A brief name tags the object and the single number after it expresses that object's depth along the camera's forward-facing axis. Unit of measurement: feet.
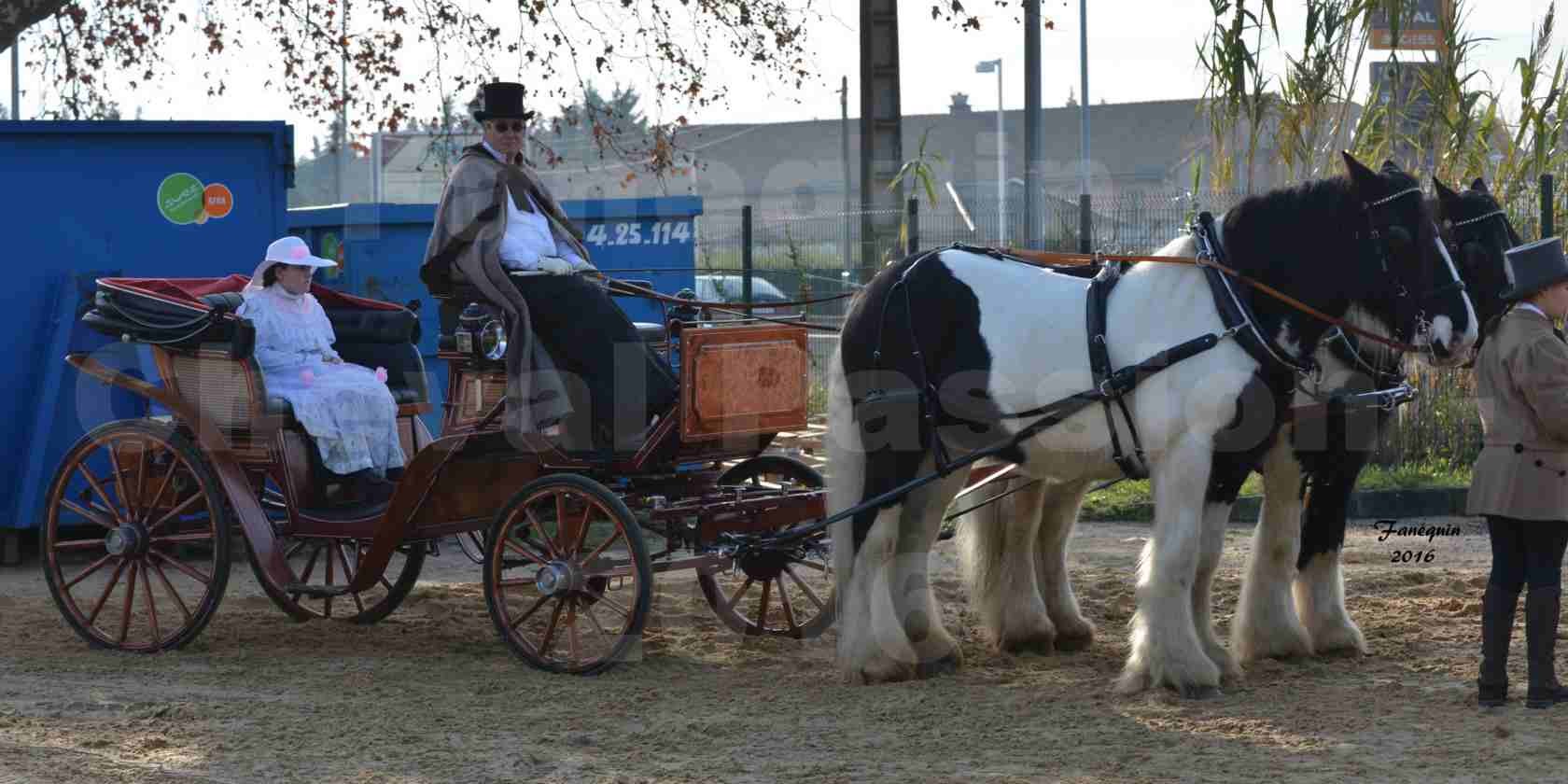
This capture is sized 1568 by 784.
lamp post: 49.49
